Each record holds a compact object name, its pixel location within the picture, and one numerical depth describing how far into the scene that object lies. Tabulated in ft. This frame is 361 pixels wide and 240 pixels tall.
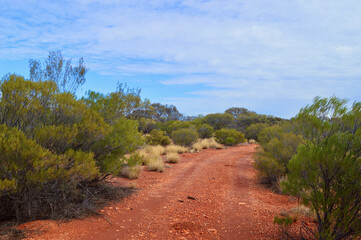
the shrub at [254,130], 107.66
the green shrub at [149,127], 74.42
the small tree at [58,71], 30.25
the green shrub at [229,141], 81.87
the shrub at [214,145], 75.04
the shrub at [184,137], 70.49
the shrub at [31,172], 14.53
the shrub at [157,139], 65.77
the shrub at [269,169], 31.63
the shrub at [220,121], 117.39
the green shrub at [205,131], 93.97
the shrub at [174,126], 87.25
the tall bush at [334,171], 12.79
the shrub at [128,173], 31.96
